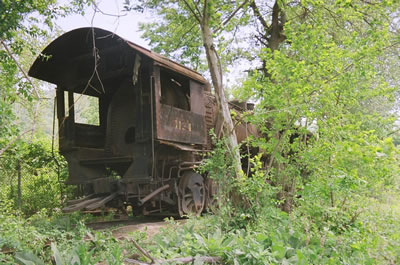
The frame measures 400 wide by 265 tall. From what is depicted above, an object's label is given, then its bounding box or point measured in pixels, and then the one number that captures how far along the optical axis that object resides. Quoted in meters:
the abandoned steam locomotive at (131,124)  6.88
